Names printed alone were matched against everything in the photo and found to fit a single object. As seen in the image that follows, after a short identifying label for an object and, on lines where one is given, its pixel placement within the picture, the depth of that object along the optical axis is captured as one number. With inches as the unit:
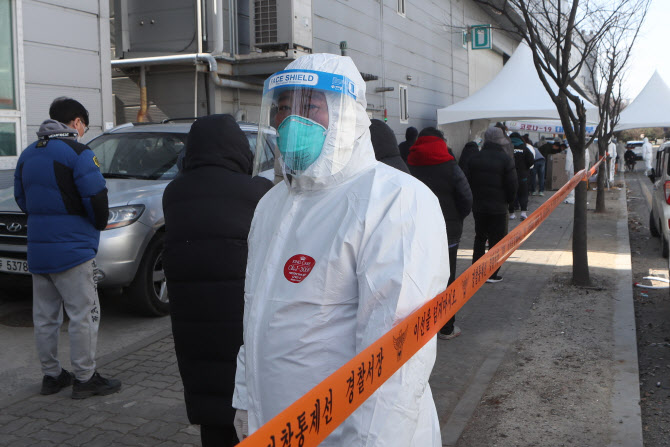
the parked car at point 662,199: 377.1
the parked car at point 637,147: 1719.2
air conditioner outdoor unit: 473.7
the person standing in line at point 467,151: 488.7
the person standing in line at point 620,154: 1512.1
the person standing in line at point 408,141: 441.7
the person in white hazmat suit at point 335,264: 70.9
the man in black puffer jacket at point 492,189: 305.0
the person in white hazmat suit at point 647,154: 1365.7
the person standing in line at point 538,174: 811.4
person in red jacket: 244.1
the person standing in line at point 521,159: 638.5
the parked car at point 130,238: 245.3
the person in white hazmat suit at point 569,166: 781.5
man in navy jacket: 176.1
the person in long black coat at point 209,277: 111.7
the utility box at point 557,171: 900.6
